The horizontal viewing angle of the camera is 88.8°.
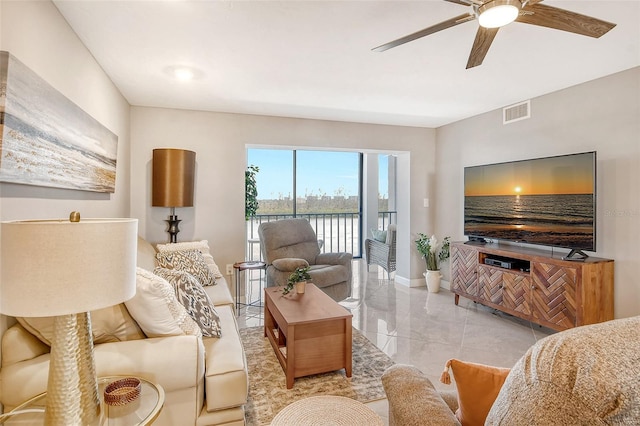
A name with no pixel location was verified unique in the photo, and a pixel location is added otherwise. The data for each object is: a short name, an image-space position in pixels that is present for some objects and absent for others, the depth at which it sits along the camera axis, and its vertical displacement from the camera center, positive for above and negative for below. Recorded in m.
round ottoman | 1.60 -1.00
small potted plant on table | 2.72 -0.56
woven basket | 1.19 -0.66
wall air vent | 3.50 +1.16
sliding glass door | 6.36 +0.48
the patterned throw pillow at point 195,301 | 1.93 -0.52
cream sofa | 1.32 -0.68
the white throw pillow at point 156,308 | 1.49 -0.44
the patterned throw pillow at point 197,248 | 3.33 -0.34
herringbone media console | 2.68 -0.63
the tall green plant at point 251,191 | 4.44 +0.33
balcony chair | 5.20 -0.58
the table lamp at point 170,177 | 3.38 +0.40
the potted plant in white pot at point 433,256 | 4.50 -0.55
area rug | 2.02 -1.15
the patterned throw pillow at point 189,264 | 2.99 -0.45
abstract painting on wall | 1.35 +0.41
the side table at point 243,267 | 3.64 -0.58
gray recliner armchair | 3.59 -0.50
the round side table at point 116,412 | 1.10 -0.69
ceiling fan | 1.42 +0.93
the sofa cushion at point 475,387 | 0.91 -0.49
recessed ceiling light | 2.64 +1.19
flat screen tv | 2.85 +0.15
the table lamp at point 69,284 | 0.91 -0.20
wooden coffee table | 2.18 -0.85
